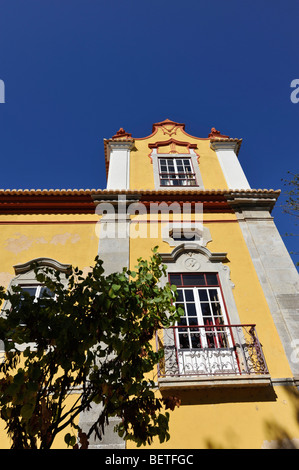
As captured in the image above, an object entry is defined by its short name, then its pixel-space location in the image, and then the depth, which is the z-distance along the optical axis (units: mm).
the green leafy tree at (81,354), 2660
